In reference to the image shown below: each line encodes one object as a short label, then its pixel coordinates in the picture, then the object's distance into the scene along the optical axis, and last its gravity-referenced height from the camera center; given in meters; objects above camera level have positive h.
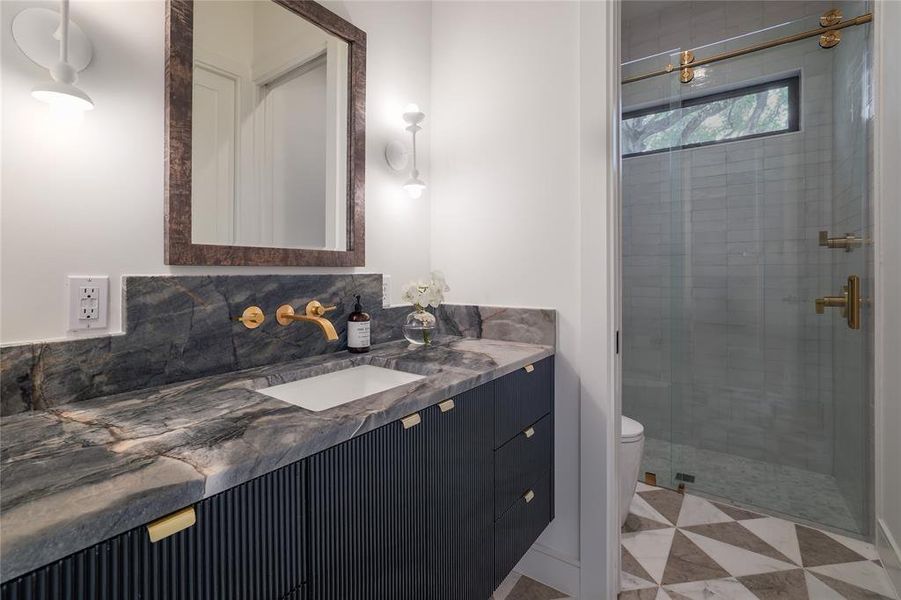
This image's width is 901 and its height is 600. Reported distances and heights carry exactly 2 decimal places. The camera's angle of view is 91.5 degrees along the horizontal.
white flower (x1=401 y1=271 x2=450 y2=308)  1.65 +0.03
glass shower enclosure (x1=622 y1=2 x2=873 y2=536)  2.06 +0.14
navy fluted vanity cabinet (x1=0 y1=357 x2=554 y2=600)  0.56 -0.40
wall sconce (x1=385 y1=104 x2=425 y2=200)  1.74 +0.58
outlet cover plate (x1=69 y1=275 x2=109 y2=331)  0.94 -0.01
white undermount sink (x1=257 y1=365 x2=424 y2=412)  1.21 -0.26
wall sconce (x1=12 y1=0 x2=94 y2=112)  0.87 +0.51
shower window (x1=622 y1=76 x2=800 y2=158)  2.36 +1.04
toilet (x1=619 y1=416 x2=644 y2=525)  1.88 -0.70
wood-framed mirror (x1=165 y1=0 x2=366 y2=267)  1.13 +0.50
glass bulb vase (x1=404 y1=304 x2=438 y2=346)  1.63 -0.10
